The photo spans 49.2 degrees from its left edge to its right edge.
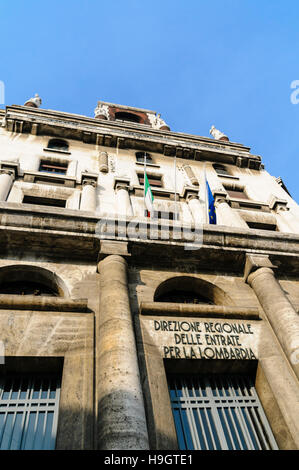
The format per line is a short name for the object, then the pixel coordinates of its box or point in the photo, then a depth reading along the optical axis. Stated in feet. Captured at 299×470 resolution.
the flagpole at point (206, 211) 43.19
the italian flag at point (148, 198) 37.83
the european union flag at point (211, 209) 38.81
